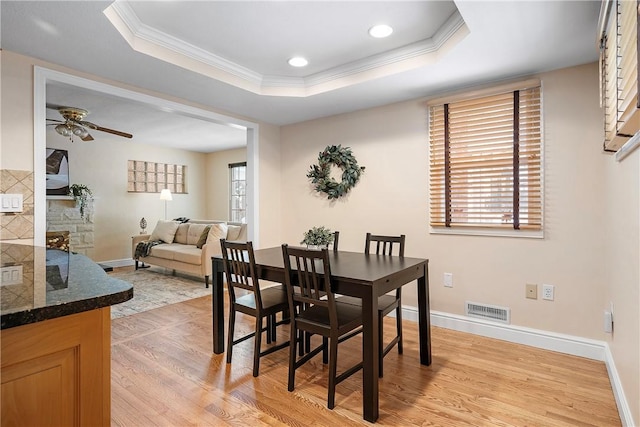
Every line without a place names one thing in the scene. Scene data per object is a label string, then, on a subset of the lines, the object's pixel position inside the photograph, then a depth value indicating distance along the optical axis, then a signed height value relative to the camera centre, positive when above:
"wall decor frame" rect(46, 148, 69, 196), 5.66 +0.68
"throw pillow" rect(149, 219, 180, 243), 6.14 -0.32
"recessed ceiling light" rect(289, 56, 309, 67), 2.96 +1.31
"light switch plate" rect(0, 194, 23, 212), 2.37 +0.07
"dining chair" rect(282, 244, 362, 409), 2.02 -0.65
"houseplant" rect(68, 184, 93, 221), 5.89 +0.31
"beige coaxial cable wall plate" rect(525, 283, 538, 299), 2.90 -0.65
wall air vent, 3.03 -0.88
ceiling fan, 3.86 +1.03
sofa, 5.11 -0.50
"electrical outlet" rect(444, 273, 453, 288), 3.31 -0.64
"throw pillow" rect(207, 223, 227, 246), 5.22 -0.31
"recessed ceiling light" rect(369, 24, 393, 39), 2.46 +1.30
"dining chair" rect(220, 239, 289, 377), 2.40 -0.64
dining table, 1.92 -0.44
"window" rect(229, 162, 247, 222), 7.53 +0.44
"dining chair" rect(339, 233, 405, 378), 2.28 -0.64
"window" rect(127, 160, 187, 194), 6.84 +0.74
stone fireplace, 5.68 -0.15
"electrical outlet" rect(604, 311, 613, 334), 2.43 -0.78
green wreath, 3.90 +0.48
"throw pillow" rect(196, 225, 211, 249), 5.44 -0.39
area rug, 4.04 -1.06
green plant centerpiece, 2.79 -0.20
